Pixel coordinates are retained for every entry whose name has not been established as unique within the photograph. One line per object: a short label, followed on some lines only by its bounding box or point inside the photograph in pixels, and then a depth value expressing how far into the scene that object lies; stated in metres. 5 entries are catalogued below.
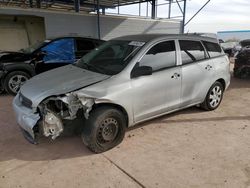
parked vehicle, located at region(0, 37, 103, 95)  5.28
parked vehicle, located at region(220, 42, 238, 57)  13.72
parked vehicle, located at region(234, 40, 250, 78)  7.03
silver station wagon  2.70
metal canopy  12.38
